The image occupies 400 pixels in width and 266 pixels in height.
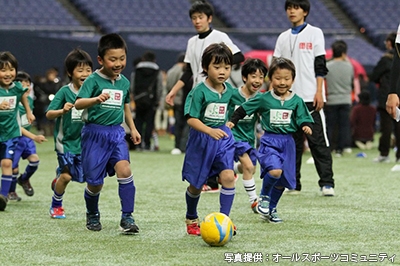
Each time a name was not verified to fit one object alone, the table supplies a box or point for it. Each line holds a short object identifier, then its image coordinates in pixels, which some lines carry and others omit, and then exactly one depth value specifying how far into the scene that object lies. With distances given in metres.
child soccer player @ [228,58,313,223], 14.12
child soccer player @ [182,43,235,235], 12.55
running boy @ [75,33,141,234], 12.74
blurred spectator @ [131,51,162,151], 33.56
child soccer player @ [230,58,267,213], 15.98
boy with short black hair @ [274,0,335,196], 17.27
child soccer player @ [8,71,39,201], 18.01
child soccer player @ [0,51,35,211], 16.33
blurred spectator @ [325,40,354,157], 29.84
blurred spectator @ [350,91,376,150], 34.50
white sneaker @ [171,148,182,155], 32.14
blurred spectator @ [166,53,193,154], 32.28
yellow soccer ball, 11.37
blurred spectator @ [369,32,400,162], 26.80
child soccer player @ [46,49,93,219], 14.75
